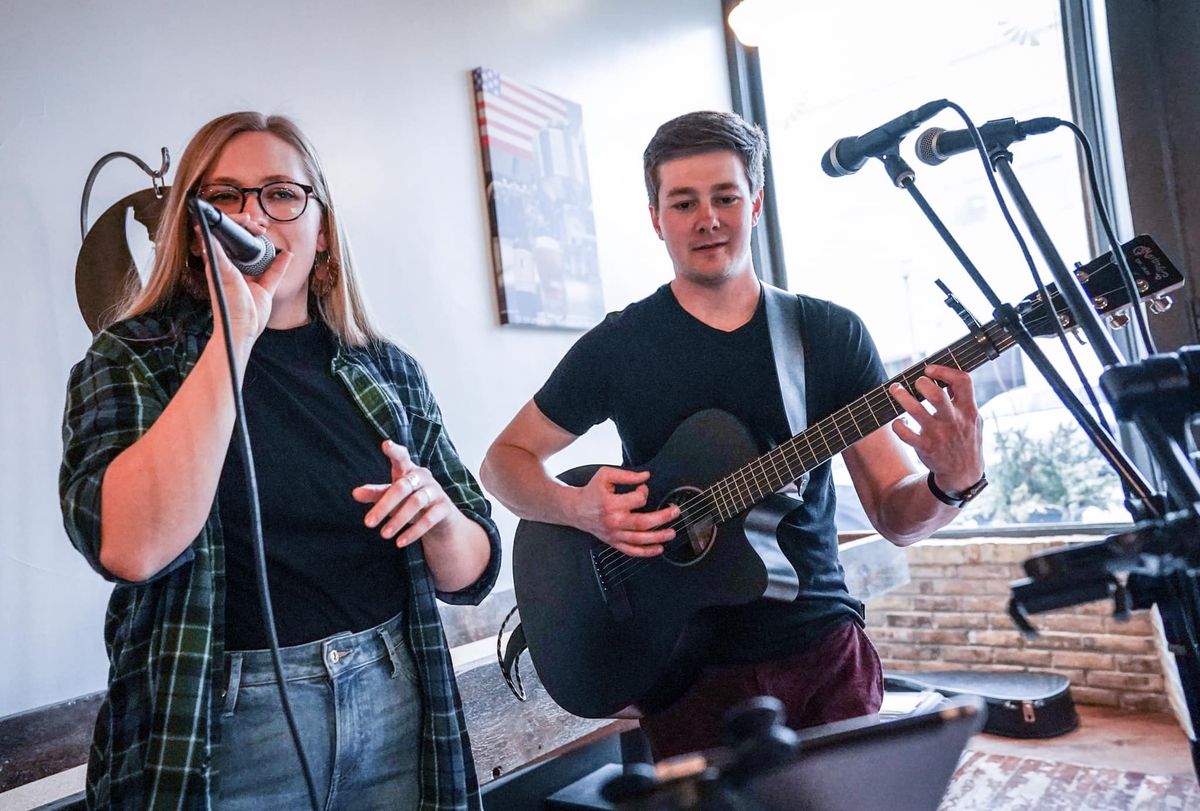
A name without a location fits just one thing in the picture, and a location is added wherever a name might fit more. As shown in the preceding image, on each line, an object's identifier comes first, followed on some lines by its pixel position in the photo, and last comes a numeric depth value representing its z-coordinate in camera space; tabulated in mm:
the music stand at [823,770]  589
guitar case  3123
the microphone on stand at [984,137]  1122
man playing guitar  1537
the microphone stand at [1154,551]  706
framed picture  3086
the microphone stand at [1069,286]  918
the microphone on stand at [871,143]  1192
